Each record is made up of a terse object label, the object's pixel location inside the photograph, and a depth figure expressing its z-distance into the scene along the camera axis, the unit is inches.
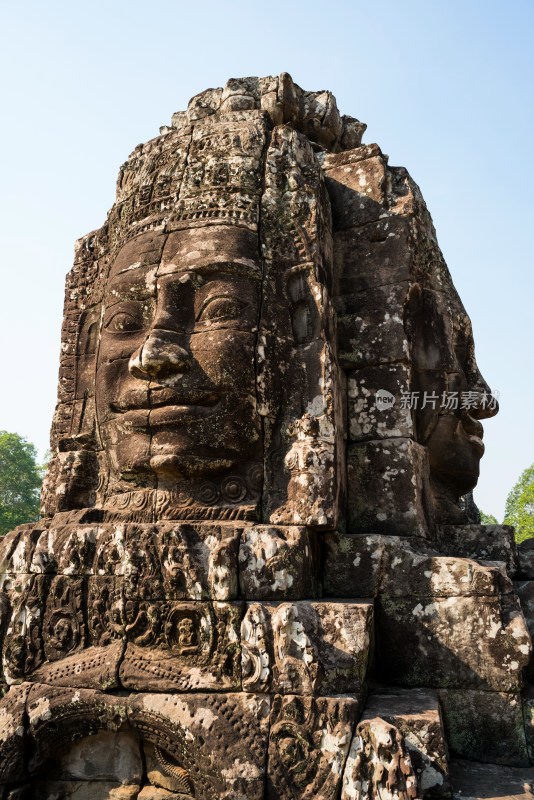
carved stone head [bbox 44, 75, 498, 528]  183.0
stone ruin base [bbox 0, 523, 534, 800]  136.9
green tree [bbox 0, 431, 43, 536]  1187.3
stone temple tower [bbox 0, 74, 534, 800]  144.5
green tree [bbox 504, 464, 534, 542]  860.6
